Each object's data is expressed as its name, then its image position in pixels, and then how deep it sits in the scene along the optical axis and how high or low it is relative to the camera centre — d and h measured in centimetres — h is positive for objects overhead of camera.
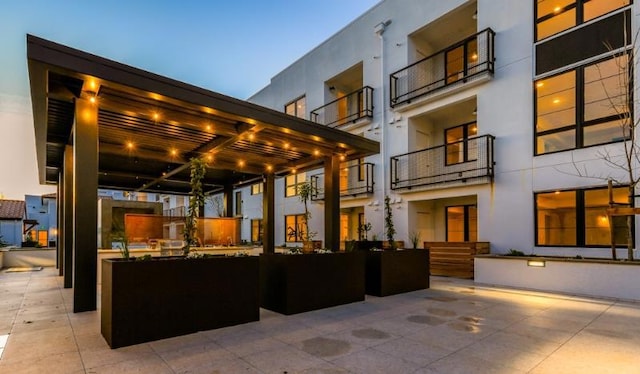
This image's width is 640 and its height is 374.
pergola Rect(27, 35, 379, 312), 473 +129
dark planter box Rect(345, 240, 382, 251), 1041 -134
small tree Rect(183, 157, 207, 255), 511 -1
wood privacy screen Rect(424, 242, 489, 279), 924 -159
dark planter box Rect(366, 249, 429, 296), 709 -152
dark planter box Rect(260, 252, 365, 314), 556 -136
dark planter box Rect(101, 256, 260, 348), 400 -120
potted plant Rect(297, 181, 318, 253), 666 -79
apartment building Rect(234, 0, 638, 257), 779 +223
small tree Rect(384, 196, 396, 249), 801 -75
